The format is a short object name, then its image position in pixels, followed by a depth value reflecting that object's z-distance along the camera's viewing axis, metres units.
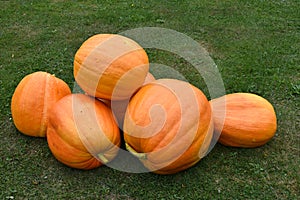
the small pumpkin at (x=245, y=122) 2.81
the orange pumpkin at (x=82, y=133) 2.59
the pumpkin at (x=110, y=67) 2.64
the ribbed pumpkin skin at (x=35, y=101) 2.92
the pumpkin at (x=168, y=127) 2.51
